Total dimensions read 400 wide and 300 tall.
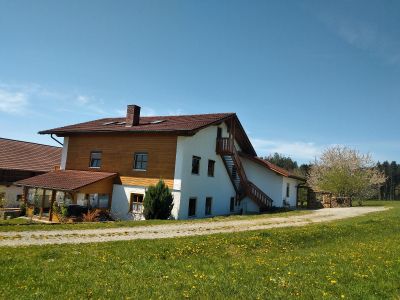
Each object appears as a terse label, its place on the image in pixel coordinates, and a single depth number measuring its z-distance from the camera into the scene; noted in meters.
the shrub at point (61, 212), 23.46
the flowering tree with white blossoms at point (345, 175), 44.28
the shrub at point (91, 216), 23.48
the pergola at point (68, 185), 24.64
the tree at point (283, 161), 121.00
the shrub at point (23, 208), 27.27
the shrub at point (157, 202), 23.69
